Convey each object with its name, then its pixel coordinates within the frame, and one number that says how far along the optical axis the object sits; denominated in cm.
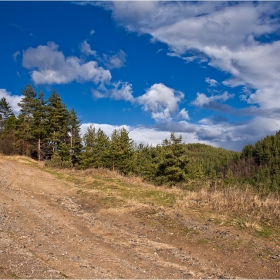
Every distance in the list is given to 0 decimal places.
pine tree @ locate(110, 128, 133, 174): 3762
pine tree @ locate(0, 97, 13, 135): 6420
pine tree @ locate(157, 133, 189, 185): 2889
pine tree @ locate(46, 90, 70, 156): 4325
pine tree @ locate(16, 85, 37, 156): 4441
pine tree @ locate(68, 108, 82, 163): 4756
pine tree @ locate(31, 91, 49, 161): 4228
